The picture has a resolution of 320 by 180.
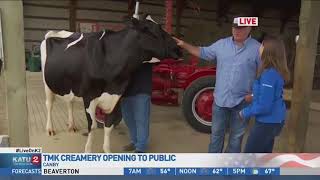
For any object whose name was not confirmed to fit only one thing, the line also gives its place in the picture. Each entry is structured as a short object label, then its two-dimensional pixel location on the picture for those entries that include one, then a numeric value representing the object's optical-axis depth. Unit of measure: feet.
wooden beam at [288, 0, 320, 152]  11.50
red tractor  16.10
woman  9.62
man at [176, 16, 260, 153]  10.82
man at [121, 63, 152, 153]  12.78
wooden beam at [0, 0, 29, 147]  8.93
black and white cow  11.66
